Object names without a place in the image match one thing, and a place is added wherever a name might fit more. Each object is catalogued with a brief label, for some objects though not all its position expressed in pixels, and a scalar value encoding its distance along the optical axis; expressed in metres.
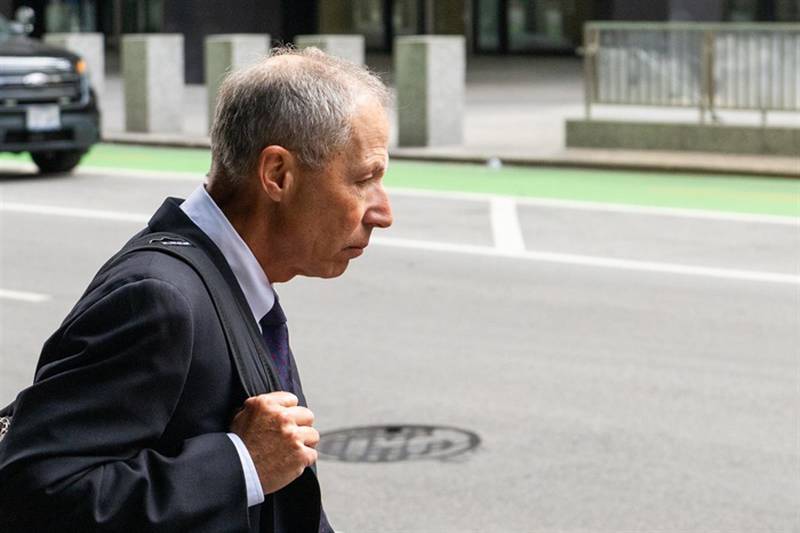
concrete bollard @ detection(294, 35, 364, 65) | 21.88
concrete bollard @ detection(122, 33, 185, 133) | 23.66
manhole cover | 7.23
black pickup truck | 18.08
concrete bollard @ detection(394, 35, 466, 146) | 20.84
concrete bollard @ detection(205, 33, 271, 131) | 22.69
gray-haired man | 2.59
